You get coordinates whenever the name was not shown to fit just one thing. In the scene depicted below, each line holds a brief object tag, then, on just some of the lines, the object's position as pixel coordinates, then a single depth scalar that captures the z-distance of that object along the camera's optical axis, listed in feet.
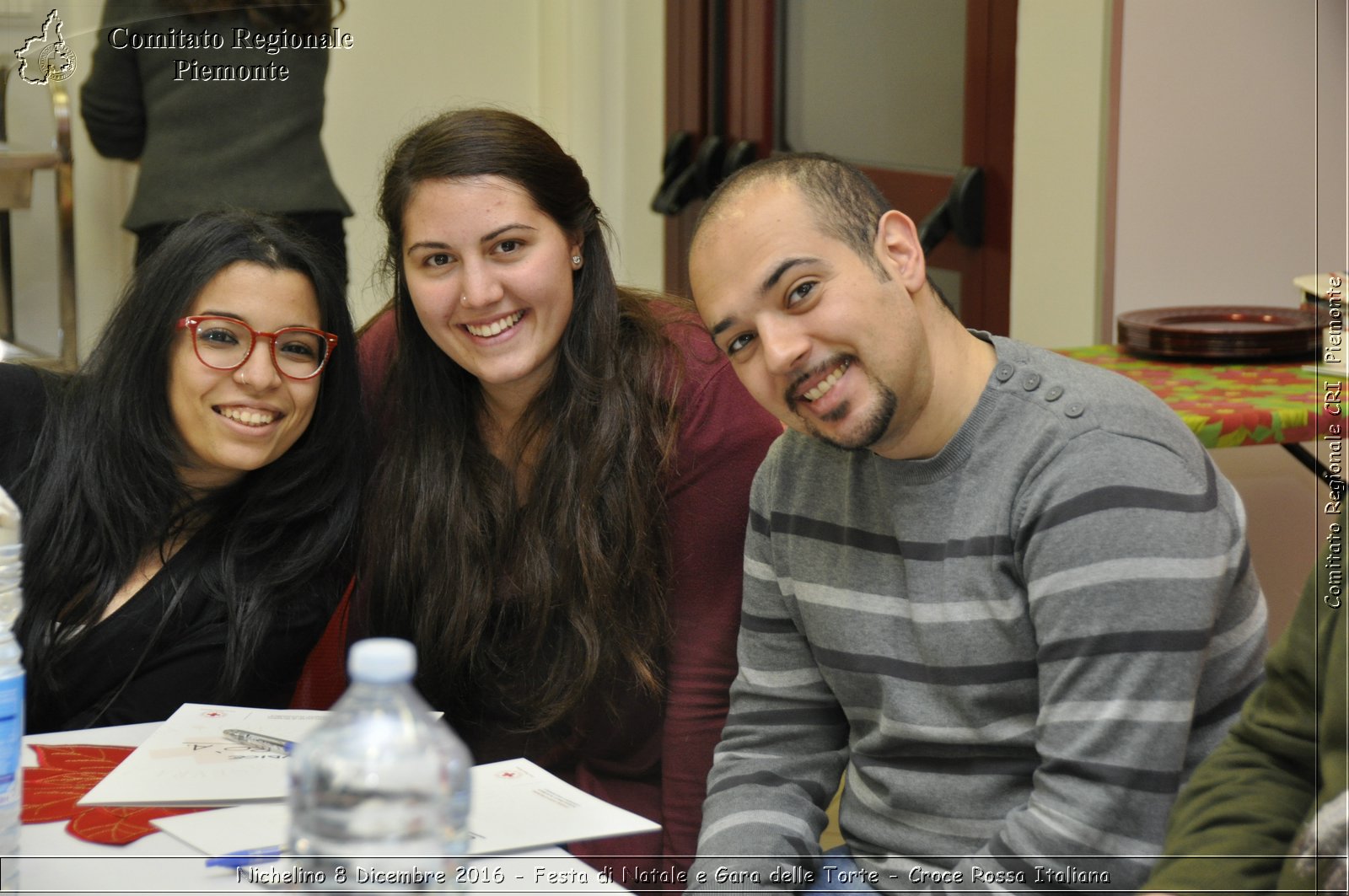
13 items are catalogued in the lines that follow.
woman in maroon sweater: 10.09
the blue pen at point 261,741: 9.15
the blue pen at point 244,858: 8.64
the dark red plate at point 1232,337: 11.66
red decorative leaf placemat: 8.83
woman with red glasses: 10.09
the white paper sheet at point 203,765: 8.88
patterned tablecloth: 10.85
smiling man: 8.85
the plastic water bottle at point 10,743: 8.42
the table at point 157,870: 8.60
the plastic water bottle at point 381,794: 8.18
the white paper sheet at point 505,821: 8.70
